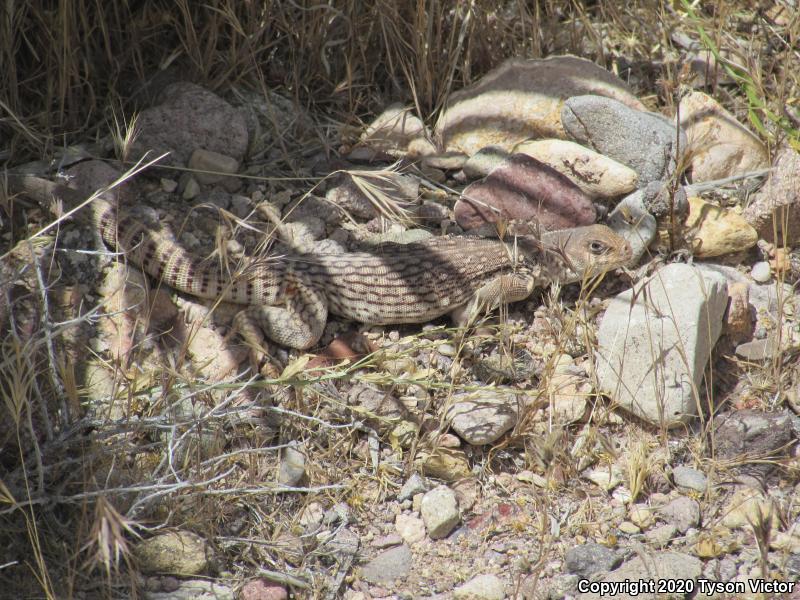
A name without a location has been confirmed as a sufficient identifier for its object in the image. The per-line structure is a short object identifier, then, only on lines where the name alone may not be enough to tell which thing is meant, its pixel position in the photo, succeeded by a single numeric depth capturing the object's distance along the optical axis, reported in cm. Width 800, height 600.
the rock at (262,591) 636
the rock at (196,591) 627
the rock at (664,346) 745
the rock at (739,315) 816
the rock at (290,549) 669
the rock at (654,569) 628
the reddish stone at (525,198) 901
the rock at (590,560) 651
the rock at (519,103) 992
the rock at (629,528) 693
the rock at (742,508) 685
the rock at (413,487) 729
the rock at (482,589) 636
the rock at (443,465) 741
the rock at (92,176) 865
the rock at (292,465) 721
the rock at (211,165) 918
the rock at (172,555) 637
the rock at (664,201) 879
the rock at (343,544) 682
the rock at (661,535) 677
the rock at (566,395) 769
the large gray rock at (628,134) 930
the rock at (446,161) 979
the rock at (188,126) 913
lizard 826
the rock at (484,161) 960
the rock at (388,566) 671
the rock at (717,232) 884
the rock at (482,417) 747
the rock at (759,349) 795
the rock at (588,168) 920
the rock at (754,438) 730
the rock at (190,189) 914
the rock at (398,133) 994
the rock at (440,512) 696
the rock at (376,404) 767
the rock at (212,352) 786
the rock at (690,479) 715
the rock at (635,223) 891
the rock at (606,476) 731
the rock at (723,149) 947
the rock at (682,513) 690
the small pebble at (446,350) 834
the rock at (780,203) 865
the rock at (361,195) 926
